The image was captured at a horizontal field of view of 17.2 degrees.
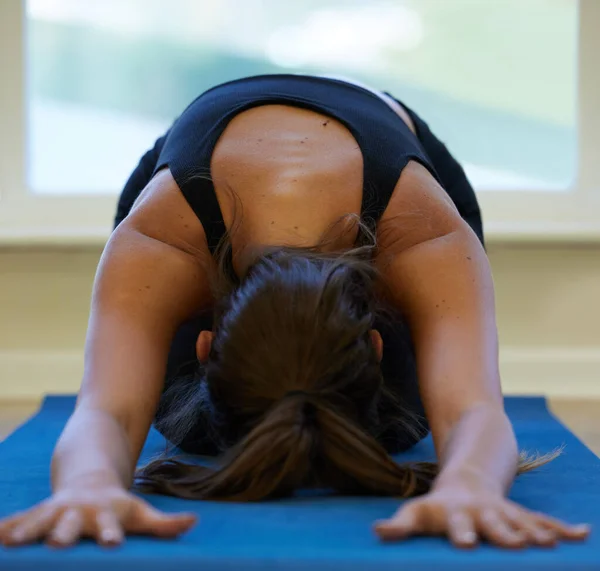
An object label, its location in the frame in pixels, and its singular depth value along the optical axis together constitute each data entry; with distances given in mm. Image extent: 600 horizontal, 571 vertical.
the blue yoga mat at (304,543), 1523
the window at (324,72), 3411
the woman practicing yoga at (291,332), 1623
